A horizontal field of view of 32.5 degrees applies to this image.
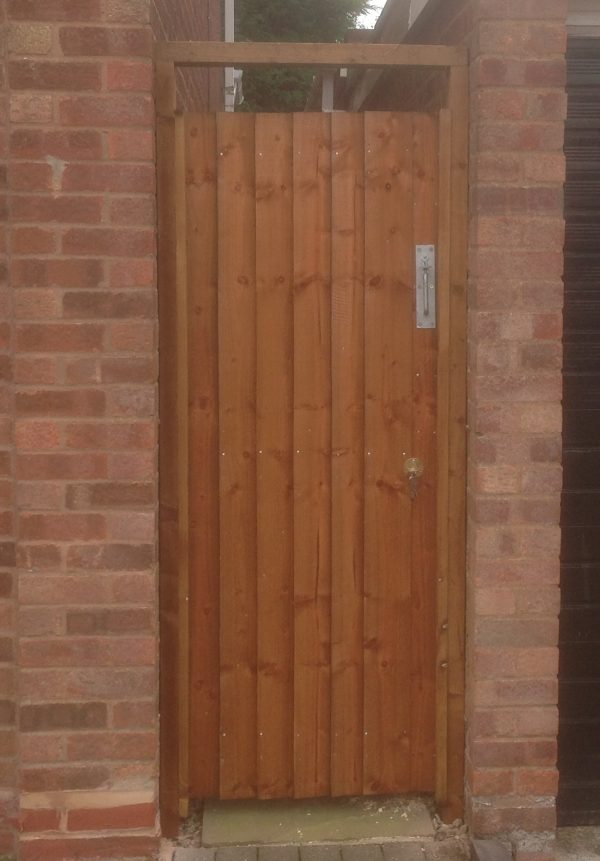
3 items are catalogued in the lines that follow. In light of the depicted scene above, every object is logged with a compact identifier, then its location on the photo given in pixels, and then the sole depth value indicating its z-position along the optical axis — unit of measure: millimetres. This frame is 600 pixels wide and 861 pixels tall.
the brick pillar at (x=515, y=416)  3264
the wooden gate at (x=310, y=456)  3451
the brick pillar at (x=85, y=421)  3148
